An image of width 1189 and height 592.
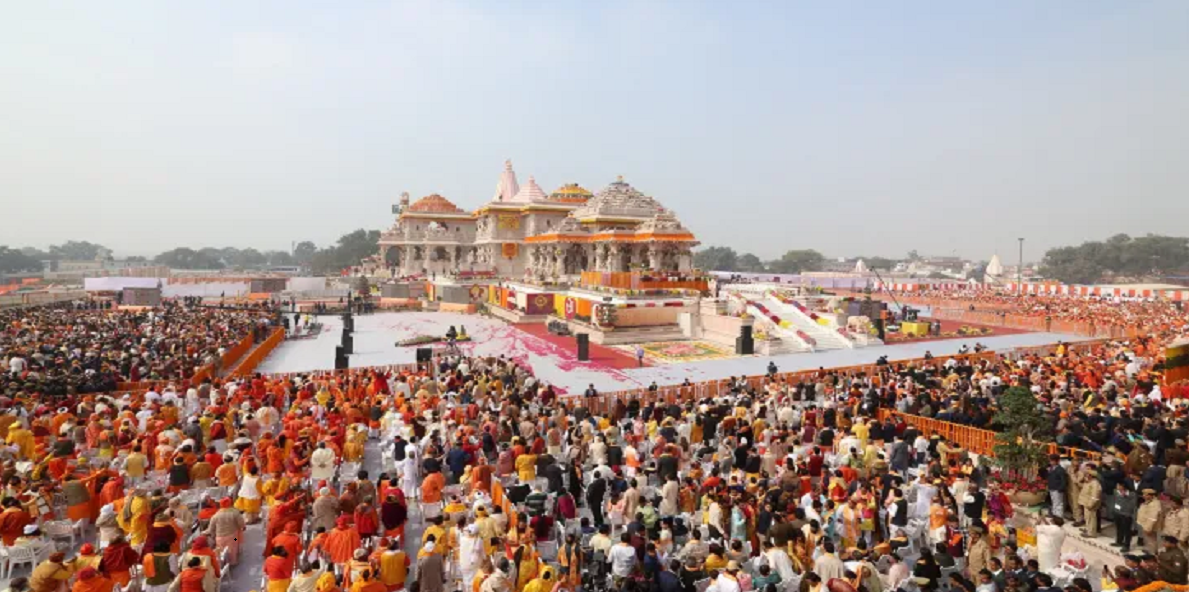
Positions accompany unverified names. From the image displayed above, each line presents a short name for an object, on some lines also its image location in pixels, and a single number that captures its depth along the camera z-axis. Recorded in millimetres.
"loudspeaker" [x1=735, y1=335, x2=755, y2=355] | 25766
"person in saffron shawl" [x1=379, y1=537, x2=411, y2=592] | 6887
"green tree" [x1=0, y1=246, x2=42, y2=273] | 120688
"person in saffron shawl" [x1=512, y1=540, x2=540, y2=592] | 6936
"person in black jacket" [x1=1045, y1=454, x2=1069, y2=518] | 9344
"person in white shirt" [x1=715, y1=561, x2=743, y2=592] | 6406
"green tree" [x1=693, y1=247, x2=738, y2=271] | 142625
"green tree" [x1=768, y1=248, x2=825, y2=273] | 143625
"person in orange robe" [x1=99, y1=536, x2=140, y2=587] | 6734
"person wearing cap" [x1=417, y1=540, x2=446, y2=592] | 6883
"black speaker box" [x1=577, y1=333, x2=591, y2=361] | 24734
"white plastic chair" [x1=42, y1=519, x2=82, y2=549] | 8391
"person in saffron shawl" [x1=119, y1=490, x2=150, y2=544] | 7969
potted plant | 10219
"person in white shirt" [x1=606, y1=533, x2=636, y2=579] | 7070
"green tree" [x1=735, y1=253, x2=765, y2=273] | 161925
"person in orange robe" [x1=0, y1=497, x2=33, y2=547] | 7688
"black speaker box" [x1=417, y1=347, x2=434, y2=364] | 21266
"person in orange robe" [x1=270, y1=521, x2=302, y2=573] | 6945
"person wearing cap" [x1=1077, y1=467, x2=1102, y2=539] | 8773
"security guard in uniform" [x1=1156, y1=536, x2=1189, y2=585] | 6547
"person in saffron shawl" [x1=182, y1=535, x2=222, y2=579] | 6584
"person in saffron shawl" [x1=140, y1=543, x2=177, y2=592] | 6984
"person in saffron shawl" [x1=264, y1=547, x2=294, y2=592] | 6734
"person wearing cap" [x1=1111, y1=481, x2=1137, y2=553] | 8391
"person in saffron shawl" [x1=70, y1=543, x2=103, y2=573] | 6625
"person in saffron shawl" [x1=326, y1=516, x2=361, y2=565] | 7215
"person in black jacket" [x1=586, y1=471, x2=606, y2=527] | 9359
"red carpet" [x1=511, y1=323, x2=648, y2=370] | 24300
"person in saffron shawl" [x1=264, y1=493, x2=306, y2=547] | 7852
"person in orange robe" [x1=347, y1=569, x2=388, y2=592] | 6215
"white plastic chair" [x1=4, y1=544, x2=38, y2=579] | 7535
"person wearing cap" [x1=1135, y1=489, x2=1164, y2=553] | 7875
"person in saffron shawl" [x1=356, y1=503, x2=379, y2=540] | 8070
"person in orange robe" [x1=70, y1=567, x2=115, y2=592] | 6180
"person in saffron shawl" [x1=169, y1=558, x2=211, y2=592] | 6391
